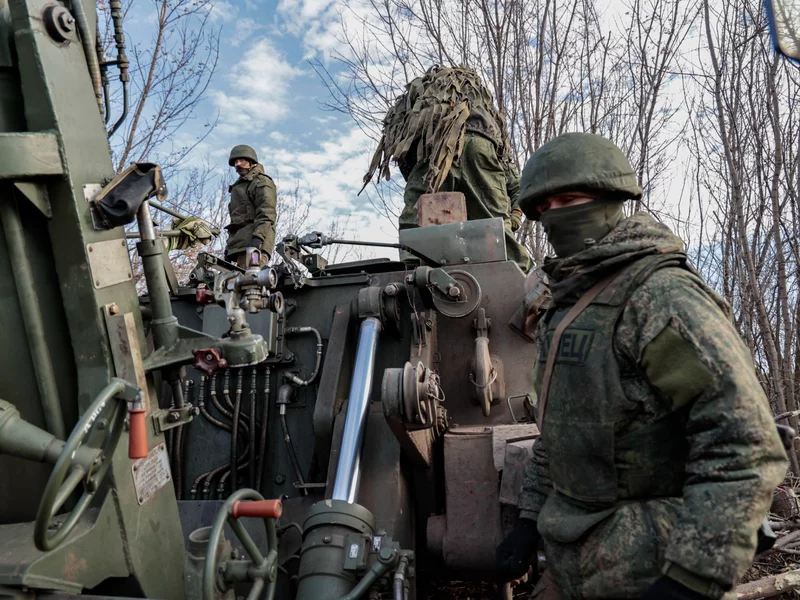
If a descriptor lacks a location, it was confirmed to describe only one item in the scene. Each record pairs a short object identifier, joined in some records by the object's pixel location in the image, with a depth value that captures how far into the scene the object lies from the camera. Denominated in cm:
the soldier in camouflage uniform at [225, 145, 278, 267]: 741
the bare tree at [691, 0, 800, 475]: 774
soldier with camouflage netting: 545
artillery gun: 221
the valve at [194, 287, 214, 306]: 263
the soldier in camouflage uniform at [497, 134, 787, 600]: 169
